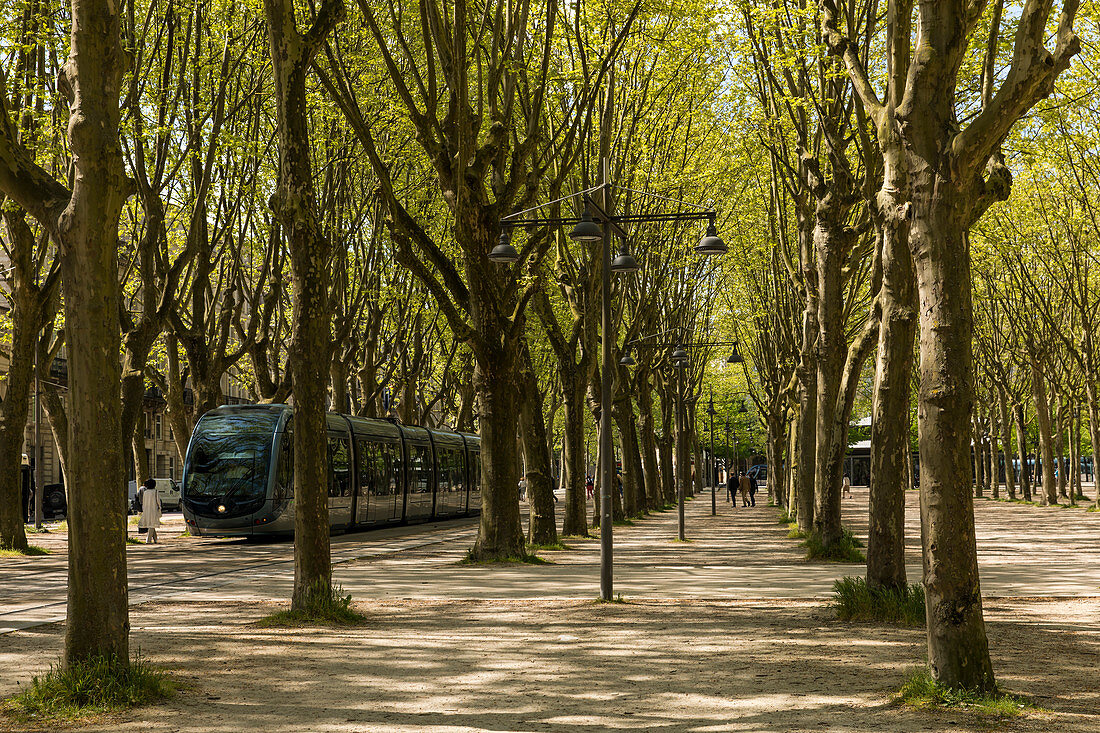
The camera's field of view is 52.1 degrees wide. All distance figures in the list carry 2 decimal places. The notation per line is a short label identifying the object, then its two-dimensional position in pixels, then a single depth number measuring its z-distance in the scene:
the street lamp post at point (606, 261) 12.84
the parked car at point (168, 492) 47.88
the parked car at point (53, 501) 39.88
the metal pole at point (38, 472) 29.05
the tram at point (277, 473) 25.09
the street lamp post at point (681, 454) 24.64
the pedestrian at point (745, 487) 51.51
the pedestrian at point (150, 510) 25.42
